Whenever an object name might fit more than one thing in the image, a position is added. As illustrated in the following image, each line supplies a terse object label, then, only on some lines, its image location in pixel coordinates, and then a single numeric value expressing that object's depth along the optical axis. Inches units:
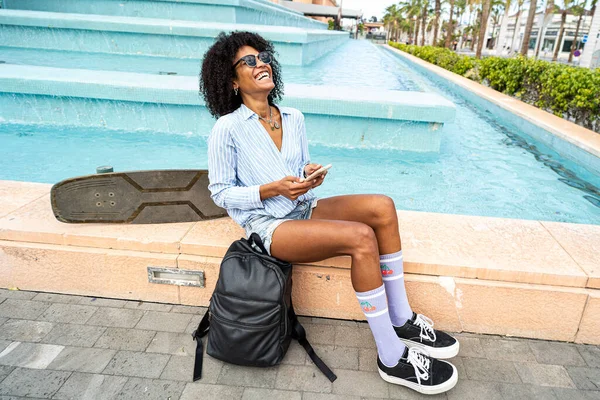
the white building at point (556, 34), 2036.9
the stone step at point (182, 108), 201.6
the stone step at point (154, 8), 486.0
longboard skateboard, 96.0
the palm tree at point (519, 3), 1547.5
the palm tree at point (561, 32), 1525.3
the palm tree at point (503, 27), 1411.2
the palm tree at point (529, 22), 732.0
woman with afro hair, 77.5
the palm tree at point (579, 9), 1722.9
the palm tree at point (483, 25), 819.4
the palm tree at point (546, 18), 1352.7
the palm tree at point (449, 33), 1082.7
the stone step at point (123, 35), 395.5
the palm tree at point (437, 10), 1273.4
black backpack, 76.2
